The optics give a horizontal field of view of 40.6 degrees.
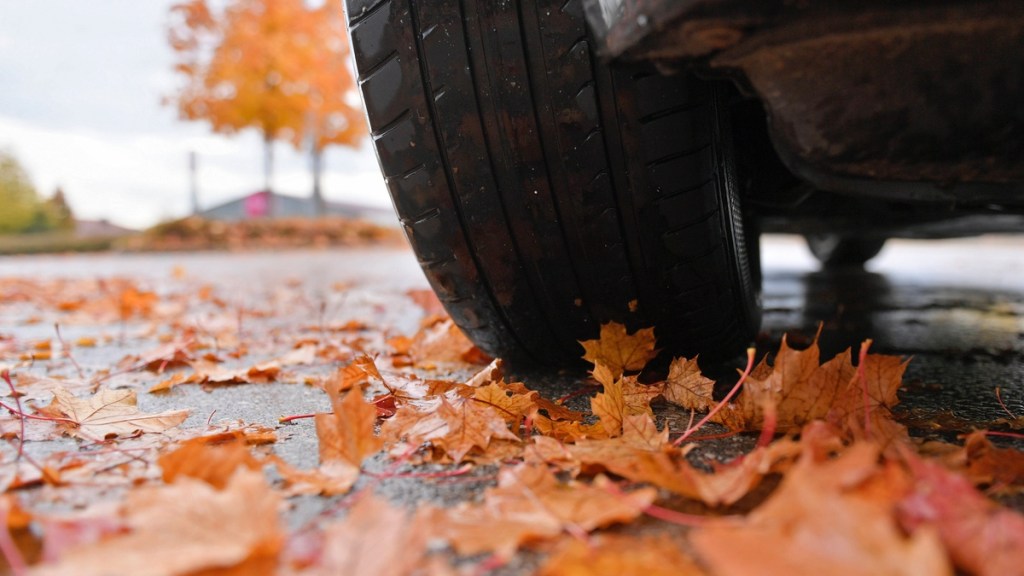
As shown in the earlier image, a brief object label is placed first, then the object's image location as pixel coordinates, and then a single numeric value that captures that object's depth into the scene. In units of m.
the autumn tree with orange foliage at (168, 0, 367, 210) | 10.29
